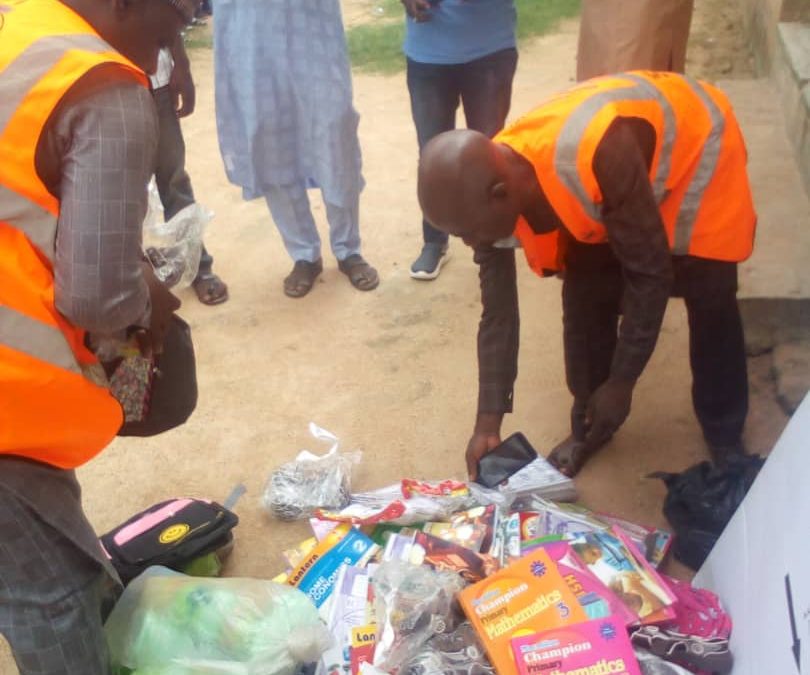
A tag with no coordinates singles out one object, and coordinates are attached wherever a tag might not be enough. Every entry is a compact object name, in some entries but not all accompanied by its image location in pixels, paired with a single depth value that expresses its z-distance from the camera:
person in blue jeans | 3.27
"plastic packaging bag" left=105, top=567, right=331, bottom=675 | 1.85
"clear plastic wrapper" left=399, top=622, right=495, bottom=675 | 1.77
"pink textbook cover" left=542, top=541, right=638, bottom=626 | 1.80
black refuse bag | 2.27
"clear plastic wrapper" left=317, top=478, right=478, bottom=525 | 2.25
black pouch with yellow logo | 2.24
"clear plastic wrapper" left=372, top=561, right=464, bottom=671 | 1.83
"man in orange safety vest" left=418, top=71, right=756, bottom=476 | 1.90
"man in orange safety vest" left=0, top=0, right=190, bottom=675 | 1.28
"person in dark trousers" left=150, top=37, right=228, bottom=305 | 3.25
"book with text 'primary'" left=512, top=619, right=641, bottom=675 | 1.67
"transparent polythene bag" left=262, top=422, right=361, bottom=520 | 2.53
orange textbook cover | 1.76
